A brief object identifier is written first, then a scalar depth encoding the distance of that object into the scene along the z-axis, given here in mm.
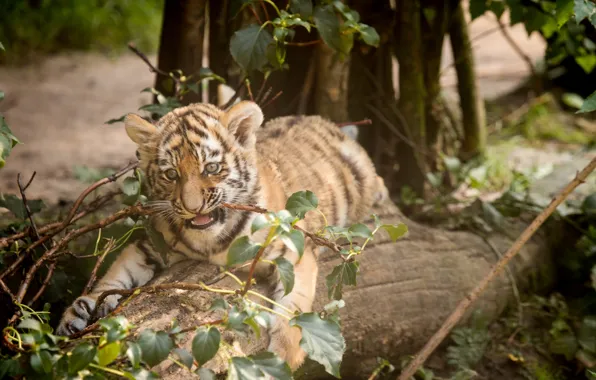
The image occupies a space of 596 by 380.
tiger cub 4801
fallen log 5649
